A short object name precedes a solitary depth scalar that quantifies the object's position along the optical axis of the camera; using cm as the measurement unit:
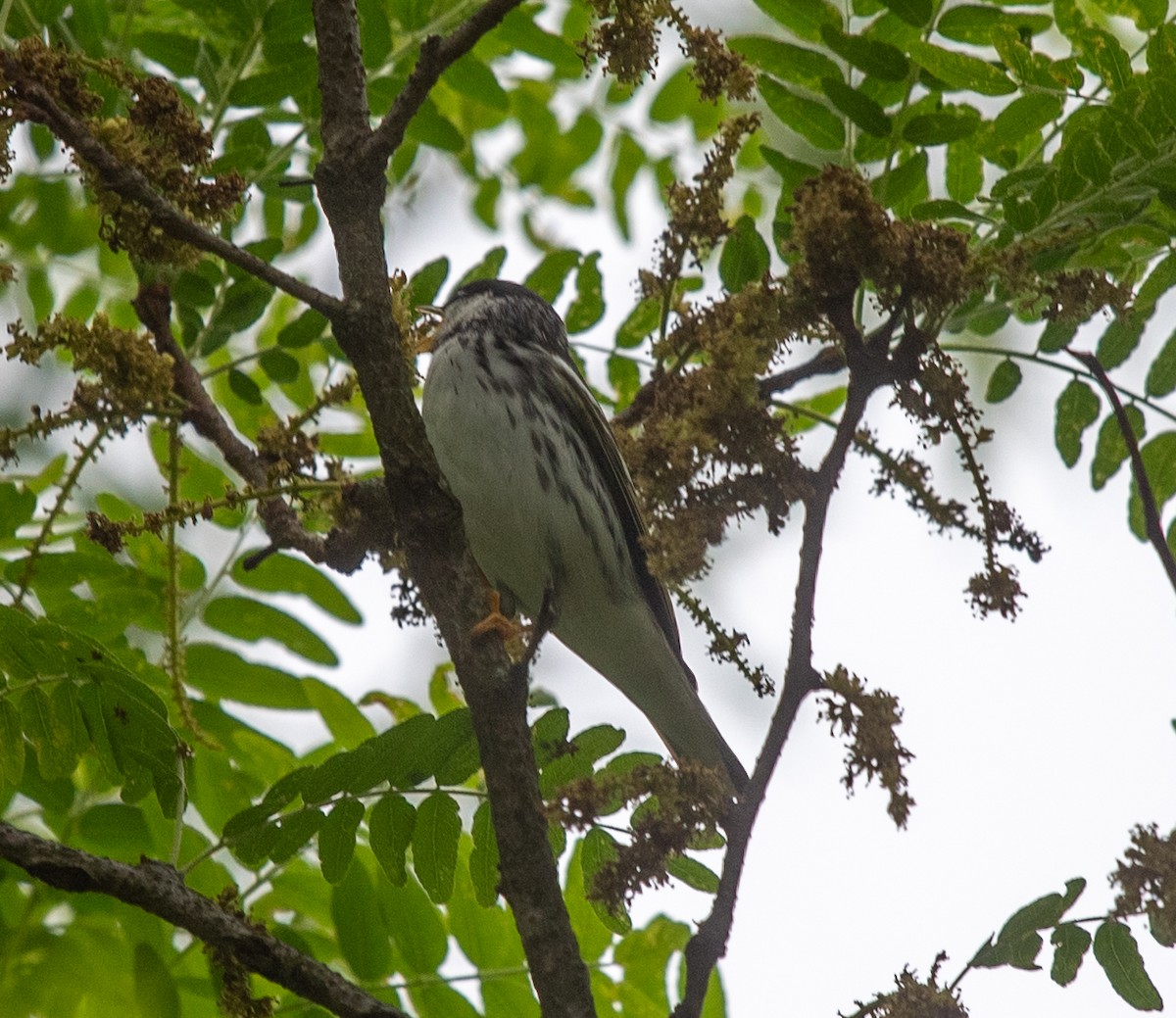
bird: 874
